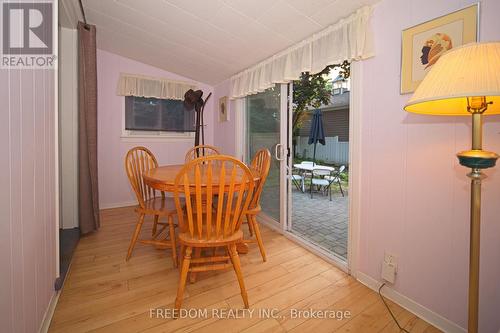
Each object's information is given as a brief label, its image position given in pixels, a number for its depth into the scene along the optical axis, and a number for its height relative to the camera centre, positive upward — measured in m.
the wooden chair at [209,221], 1.33 -0.40
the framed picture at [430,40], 1.21 +0.68
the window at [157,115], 3.74 +0.71
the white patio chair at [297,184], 4.76 -0.54
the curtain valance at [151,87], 3.60 +1.16
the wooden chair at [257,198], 1.93 -0.36
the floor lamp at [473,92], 0.73 +0.23
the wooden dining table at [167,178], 1.57 -0.16
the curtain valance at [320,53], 1.69 +0.97
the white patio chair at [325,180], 4.19 -0.37
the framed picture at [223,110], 3.94 +0.82
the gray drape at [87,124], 2.37 +0.34
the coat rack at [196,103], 3.76 +0.92
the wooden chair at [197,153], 2.91 +0.07
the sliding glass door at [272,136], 2.69 +0.28
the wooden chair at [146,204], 1.93 -0.43
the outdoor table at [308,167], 4.40 -0.18
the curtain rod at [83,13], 2.31 +1.55
